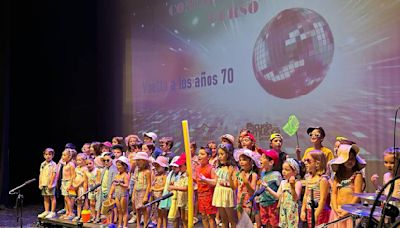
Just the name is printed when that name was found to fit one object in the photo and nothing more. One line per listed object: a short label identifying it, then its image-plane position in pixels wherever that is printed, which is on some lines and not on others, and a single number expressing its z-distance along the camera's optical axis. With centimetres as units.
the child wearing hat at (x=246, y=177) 498
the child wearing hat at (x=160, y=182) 618
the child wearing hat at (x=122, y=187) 645
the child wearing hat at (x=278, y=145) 561
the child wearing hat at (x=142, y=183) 624
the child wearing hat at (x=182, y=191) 577
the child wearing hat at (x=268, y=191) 500
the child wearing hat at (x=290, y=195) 462
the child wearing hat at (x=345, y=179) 401
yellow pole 279
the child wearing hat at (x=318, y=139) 542
